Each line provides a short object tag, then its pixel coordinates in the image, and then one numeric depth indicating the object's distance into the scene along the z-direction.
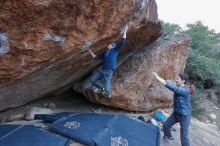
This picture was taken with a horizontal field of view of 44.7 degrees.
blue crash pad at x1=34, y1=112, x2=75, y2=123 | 6.81
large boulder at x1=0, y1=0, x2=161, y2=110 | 4.39
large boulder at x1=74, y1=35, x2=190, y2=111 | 8.31
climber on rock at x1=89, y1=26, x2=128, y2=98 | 6.48
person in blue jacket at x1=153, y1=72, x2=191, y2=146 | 5.56
